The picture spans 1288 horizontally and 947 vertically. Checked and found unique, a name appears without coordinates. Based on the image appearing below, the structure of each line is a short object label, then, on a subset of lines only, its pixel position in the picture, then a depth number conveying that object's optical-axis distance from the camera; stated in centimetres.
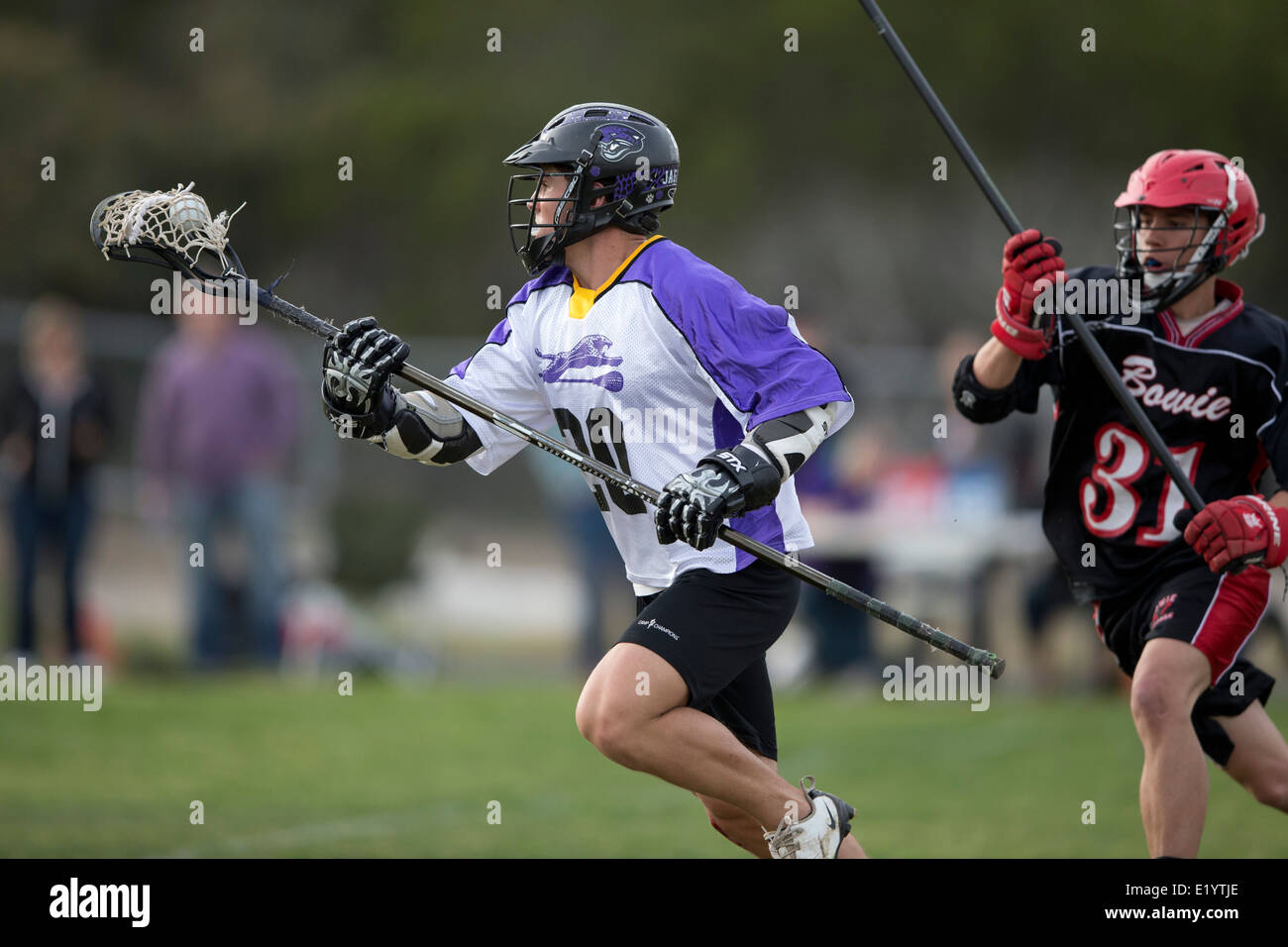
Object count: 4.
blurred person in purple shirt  2069
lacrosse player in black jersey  977
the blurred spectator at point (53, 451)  2000
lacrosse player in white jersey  870
